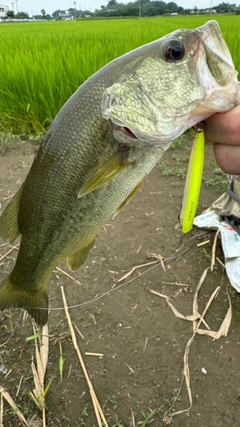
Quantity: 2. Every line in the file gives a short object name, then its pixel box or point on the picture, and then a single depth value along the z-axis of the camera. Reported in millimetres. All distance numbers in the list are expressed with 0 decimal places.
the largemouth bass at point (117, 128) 234
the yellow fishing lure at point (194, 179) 271
